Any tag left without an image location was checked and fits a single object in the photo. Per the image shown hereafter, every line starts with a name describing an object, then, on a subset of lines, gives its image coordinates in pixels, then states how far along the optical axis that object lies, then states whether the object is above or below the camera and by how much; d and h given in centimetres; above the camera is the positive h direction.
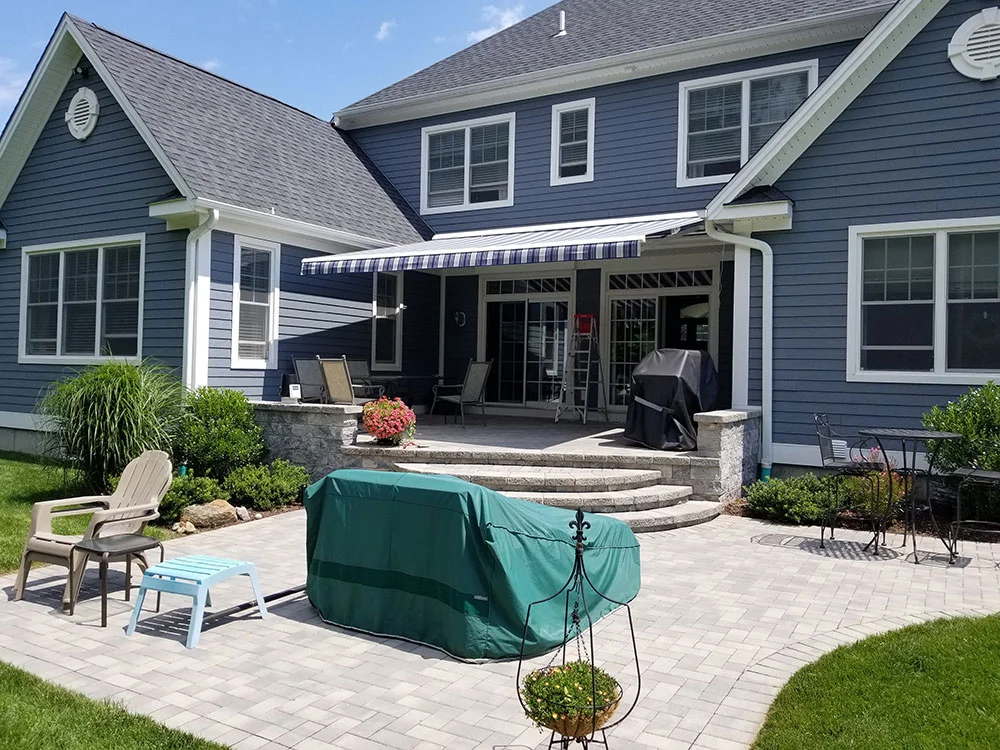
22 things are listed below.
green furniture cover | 456 -110
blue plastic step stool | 483 -129
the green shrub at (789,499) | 862 -121
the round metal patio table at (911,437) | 693 -38
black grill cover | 973 -13
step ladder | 1395 +31
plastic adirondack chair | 557 -106
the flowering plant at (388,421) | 981 -51
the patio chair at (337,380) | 1112 -3
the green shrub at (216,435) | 955 -74
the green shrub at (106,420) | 898 -56
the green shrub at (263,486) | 922 -130
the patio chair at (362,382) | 1236 -5
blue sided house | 921 +243
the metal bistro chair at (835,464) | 777 -72
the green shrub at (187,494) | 846 -133
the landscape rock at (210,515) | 836 -150
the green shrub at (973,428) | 790 -34
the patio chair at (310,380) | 1155 -4
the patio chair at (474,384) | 1297 -4
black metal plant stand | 294 -127
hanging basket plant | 291 -118
